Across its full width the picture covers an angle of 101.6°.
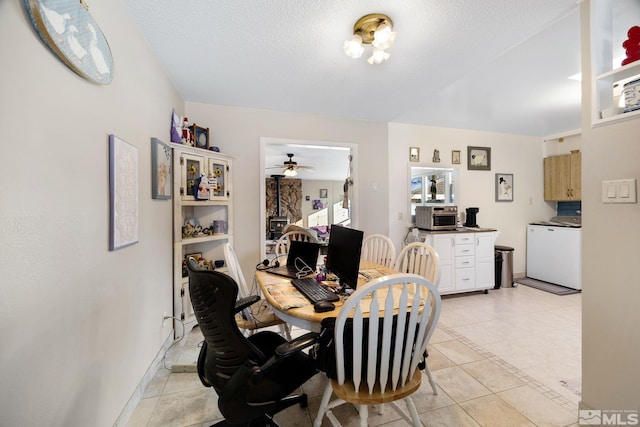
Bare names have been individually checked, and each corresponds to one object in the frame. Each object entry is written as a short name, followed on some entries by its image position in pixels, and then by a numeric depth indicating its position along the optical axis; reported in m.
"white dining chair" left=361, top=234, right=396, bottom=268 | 2.45
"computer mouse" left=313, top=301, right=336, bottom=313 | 1.26
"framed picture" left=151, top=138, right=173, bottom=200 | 1.93
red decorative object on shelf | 1.27
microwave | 3.64
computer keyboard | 1.41
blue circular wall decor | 0.86
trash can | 3.94
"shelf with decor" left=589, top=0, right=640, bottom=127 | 1.28
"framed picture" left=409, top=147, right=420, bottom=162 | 3.93
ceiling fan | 6.09
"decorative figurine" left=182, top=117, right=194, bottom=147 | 2.55
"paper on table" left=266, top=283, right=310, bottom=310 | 1.36
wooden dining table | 1.26
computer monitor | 1.46
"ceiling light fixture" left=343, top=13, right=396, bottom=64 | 1.55
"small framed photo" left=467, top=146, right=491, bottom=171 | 4.23
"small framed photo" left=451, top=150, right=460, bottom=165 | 4.15
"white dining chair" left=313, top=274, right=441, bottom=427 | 1.05
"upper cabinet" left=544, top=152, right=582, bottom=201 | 4.13
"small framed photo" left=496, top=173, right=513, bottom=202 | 4.38
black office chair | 1.00
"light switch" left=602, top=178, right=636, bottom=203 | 1.25
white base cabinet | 3.58
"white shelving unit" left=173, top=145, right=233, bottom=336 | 2.45
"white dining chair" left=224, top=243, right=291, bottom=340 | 1.74
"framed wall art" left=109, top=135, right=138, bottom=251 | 1.32
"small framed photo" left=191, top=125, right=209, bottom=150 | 2.70
